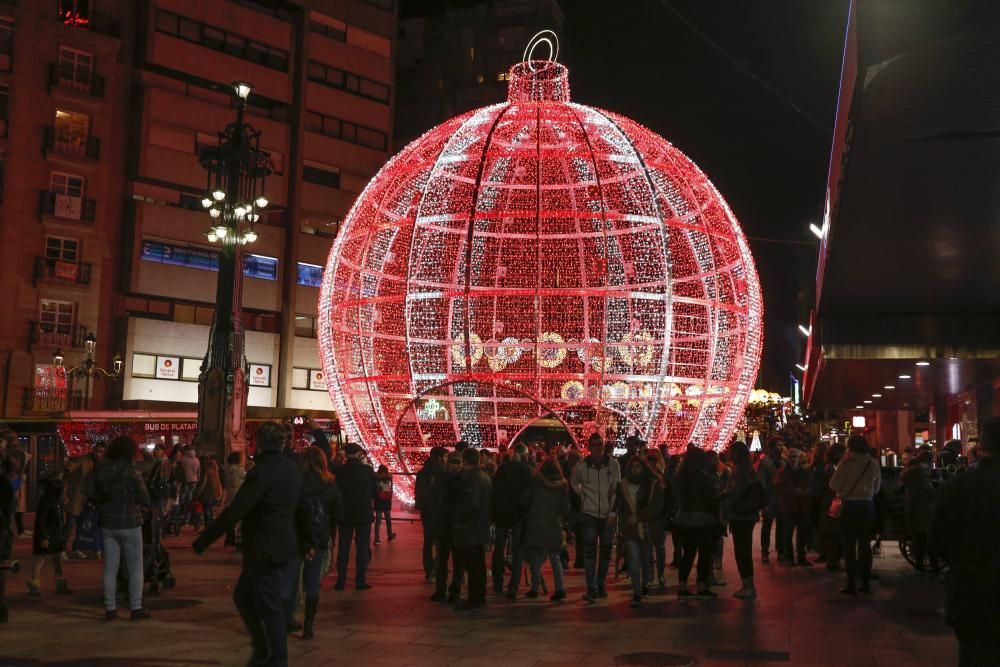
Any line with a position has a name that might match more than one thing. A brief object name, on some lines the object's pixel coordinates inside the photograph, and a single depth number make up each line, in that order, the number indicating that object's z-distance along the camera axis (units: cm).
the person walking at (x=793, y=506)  1403
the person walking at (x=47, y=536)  1034
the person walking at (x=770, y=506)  1383
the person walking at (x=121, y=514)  873
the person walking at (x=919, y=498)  1207
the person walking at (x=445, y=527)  1022
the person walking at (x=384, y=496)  1625
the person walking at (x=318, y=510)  825
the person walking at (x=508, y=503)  1089
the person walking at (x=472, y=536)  996
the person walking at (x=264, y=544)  600
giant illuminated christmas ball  1695
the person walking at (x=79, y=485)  926
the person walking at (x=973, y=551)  434
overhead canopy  580
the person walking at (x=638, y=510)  1023
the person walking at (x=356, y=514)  1092
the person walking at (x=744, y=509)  1052
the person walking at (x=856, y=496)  1086
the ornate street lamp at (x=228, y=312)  2030
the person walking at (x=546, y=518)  1034
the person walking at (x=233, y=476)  1558
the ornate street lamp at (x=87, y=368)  3497
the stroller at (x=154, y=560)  995
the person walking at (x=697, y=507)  1032
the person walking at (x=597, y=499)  1049
